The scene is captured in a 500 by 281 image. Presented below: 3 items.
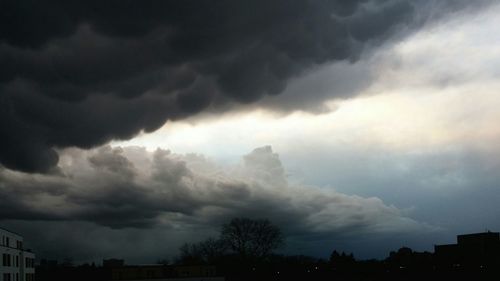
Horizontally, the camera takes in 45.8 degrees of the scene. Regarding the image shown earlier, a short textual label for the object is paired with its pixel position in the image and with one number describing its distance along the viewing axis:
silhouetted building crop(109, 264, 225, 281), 169.50
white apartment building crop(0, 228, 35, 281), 106.56
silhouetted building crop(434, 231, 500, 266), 173.07
